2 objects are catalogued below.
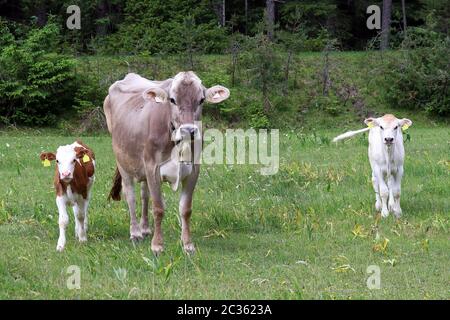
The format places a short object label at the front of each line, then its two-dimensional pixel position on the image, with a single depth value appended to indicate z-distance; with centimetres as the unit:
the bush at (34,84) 2905
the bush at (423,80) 3105
